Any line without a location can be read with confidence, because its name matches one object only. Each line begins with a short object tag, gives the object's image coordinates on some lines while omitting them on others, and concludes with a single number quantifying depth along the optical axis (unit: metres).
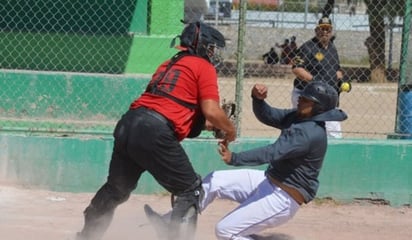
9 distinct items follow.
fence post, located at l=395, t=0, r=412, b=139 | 14.93
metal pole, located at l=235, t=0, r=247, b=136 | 14.55
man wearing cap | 15.75
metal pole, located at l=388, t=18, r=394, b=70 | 39.29
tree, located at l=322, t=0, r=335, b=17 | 42.84
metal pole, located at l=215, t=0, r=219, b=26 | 45.60
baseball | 15.89
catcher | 9.73
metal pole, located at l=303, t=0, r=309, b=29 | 46.88
